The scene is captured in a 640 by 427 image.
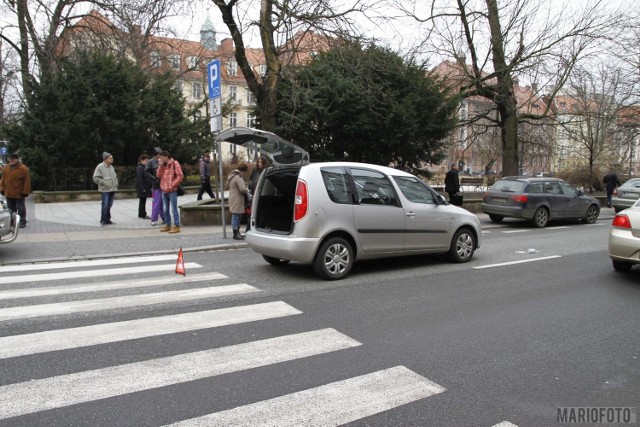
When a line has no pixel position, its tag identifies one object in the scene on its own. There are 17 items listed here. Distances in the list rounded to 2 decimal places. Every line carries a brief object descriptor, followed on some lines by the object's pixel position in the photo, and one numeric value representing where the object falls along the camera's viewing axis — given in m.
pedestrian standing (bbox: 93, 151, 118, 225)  12.20
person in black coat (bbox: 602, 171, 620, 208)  22.64
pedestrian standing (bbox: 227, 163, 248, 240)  10.45
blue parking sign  10.26
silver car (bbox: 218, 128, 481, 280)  6.86
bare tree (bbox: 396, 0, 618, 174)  20.14
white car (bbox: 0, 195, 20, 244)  8.45
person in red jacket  11.41
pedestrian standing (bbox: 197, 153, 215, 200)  16.42
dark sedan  14.59
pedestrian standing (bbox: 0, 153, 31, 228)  10.83
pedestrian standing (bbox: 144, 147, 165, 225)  12.61
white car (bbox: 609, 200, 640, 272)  7.09
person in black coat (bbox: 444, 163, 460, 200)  17.28
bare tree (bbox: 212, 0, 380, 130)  13.11
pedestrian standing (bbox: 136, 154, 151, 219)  13.71
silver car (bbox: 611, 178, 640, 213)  19.48
